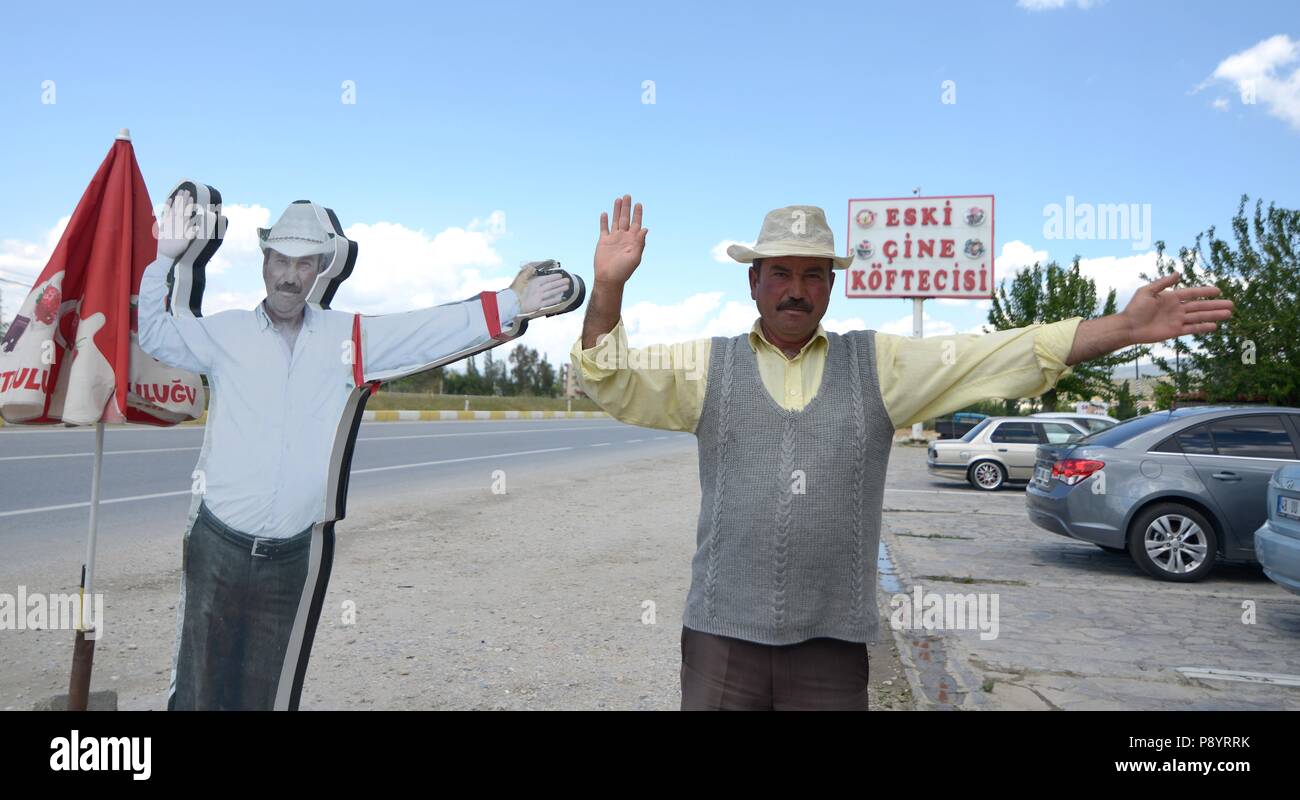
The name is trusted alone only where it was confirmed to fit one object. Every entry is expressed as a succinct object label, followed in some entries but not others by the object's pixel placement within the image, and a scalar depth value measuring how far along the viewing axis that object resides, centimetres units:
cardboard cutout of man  300
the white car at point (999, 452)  1683
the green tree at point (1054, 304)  3538
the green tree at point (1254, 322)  1656
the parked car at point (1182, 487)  812
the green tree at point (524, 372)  5255
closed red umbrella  330
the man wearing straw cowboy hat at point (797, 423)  258
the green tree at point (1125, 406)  2992
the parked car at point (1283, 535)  608
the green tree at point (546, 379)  5719
